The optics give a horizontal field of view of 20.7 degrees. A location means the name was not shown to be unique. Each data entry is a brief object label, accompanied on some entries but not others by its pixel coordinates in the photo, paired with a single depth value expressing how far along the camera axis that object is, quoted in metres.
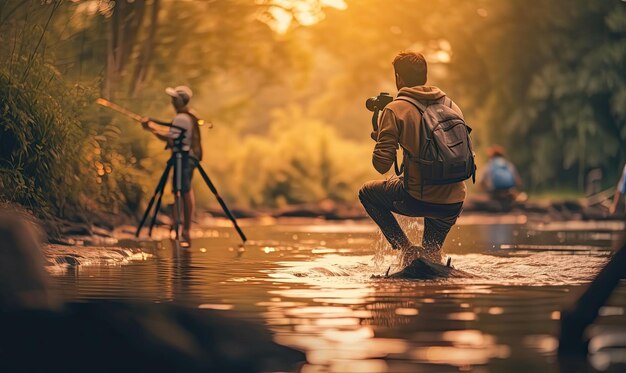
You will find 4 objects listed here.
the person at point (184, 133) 21.67
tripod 21.56
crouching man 14.42
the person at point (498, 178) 36.78
